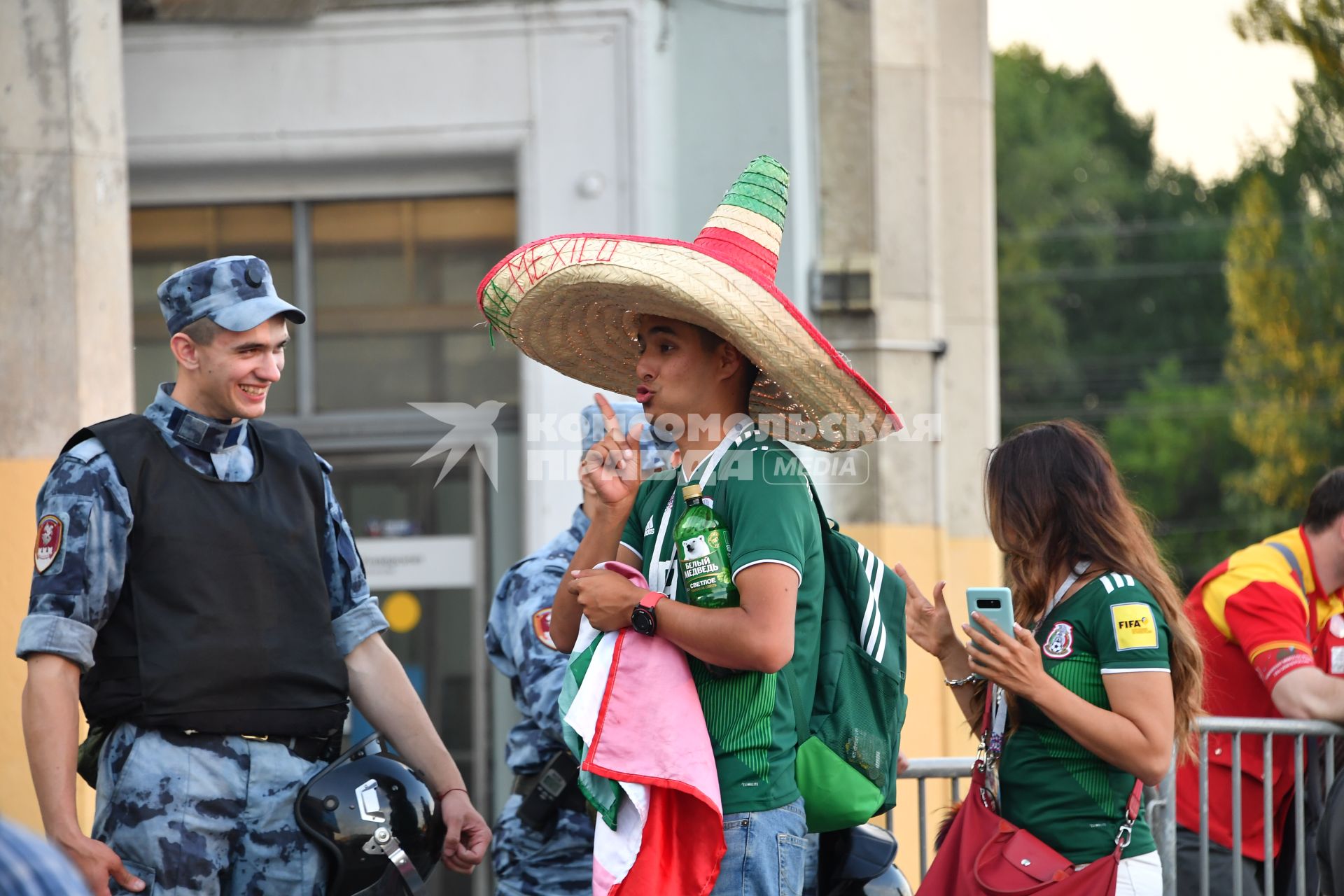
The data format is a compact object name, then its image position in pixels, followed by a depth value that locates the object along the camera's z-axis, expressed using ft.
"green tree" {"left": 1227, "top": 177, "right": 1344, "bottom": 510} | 193.47
